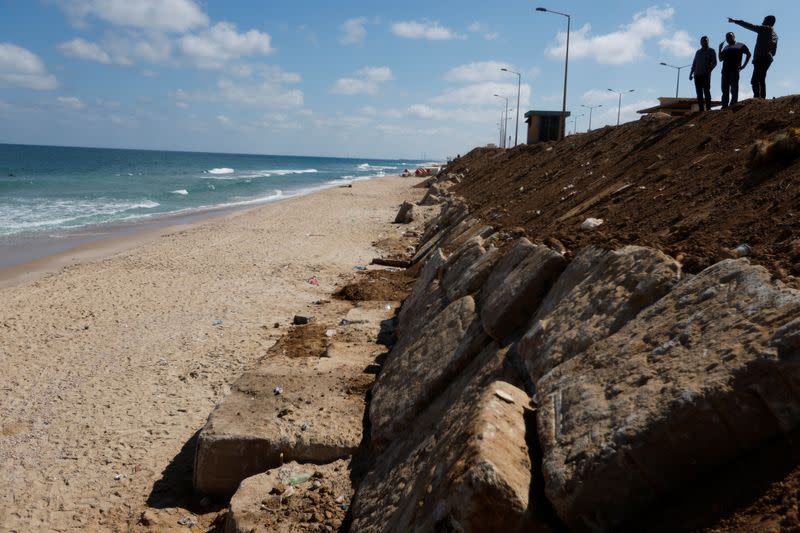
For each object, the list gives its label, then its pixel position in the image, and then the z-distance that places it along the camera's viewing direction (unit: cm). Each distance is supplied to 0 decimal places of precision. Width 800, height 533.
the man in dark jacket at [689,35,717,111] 1235
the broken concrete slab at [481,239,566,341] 498
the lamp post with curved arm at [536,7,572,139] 2859
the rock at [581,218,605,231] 620
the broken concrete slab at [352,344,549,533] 293
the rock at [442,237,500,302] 654
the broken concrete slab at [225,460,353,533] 446
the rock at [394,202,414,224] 2405
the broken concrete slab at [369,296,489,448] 512
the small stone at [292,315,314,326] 1020
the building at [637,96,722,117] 1741
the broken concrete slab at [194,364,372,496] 539
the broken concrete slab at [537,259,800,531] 264
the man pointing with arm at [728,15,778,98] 1097
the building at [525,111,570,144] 3051
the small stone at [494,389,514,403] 368
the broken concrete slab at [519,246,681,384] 381
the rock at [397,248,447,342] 693
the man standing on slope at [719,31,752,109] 1151
